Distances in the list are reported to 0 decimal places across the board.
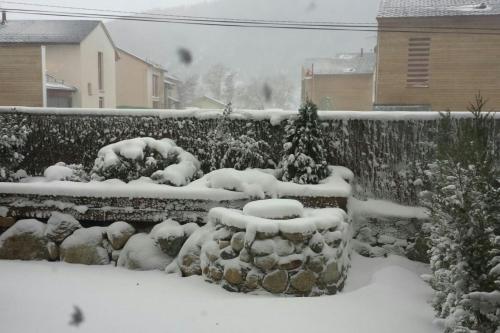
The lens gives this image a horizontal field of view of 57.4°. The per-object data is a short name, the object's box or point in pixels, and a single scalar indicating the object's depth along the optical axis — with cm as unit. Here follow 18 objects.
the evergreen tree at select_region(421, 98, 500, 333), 310
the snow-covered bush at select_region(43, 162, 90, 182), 651
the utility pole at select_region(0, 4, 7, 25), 2503
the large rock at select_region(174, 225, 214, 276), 497
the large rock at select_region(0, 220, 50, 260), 562
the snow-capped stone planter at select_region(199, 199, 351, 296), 443
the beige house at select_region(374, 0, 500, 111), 1631
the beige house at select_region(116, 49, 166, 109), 3167
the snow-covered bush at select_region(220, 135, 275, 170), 672
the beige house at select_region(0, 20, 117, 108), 2161
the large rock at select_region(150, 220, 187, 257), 527
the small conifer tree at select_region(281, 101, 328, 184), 604
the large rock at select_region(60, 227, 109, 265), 549
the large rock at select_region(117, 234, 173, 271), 524
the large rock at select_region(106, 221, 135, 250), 554
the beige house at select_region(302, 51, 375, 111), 3172
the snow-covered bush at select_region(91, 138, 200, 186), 611
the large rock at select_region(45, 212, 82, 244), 566
